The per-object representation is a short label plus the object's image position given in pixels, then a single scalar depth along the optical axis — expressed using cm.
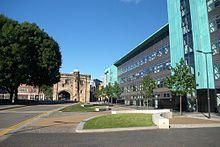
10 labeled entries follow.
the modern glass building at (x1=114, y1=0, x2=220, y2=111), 2494
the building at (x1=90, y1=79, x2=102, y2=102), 12782
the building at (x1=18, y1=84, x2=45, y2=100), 9133
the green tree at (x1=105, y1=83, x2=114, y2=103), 5718
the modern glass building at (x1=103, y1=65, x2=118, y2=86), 6877
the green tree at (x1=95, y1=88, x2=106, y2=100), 7305
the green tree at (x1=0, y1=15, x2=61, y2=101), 3123
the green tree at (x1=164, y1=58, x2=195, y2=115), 2241
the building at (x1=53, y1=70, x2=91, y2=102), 8187
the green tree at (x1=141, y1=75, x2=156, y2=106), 3454
